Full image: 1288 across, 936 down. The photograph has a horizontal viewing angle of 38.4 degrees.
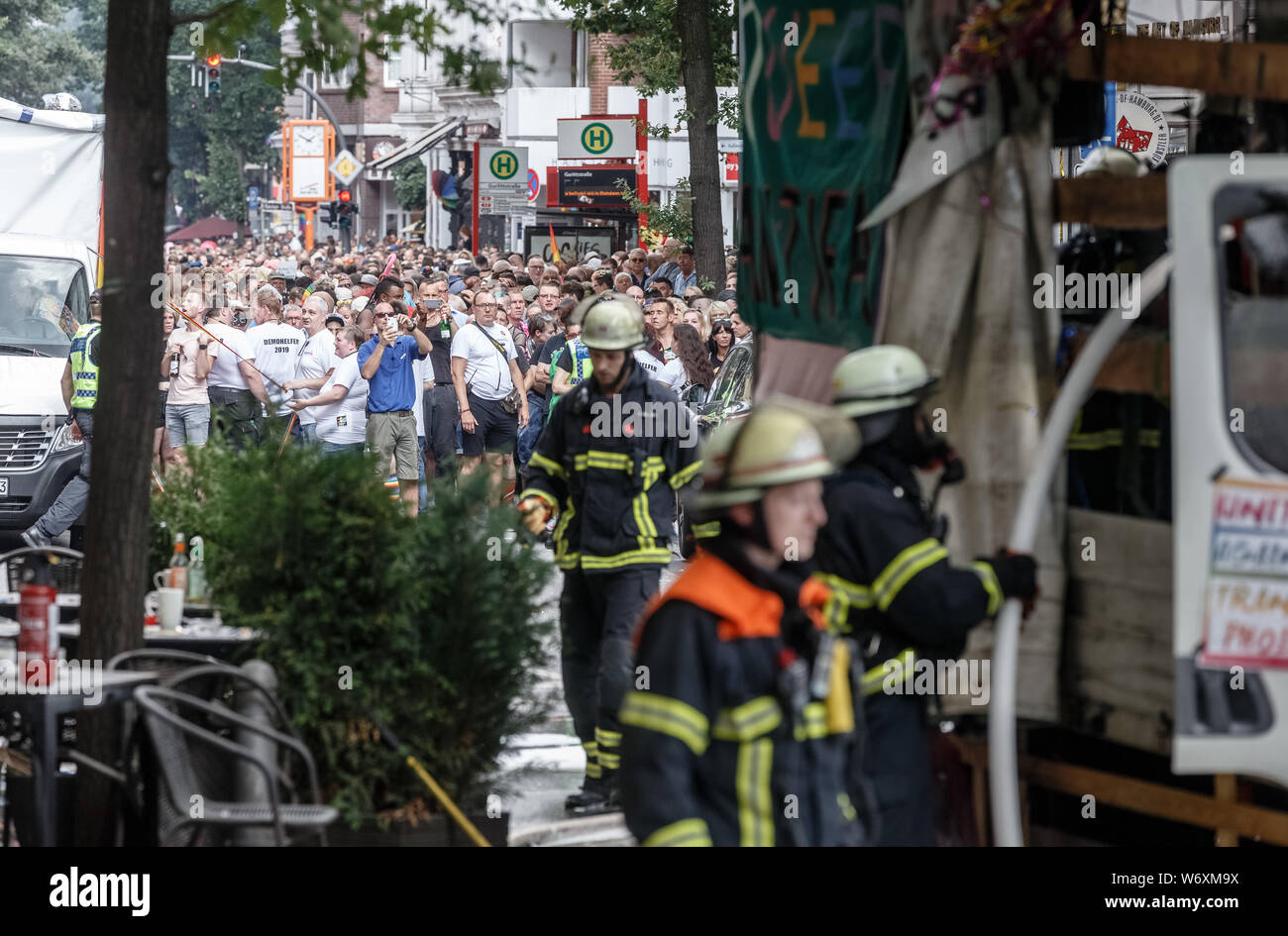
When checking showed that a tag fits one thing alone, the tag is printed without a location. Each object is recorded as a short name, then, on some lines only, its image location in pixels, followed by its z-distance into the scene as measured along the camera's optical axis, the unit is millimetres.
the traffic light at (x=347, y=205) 54097
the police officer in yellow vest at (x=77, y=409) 13727
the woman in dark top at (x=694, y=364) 15008
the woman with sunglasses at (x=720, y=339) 16797
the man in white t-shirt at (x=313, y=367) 15172
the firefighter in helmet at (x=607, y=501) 7523
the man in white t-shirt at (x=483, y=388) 14930
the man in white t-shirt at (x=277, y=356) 15336
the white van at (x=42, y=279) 14477
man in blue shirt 14367
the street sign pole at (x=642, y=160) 28047
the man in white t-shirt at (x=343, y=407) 14578
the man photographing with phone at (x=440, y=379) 15047
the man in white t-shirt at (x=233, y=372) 15211
